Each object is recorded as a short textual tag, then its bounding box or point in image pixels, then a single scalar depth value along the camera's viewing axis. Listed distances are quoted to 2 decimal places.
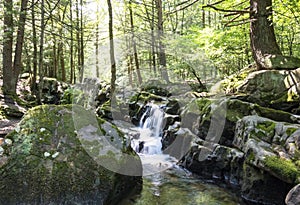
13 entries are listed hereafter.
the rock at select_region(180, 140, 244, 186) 5.54
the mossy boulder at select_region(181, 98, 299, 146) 6.32
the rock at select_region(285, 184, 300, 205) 3.39
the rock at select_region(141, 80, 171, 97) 13.66
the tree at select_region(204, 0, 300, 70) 7.95
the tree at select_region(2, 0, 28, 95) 9.66
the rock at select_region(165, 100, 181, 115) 9.44
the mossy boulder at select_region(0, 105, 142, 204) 3.81
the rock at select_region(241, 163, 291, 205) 4.54
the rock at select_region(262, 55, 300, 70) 7.73
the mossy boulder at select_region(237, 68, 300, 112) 7.02
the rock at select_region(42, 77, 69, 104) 15.62
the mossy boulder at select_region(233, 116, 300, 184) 4.30
